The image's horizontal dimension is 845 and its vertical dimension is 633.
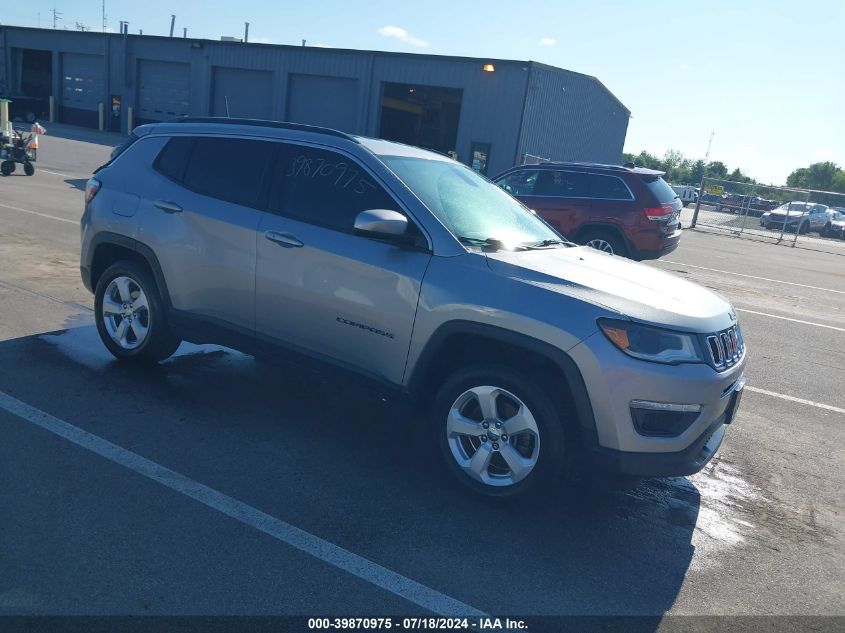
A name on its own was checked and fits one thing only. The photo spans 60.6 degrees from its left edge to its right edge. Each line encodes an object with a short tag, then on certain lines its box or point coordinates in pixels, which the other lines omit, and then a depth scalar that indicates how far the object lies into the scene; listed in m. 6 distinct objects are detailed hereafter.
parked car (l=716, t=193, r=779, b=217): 28.42
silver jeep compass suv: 3.60
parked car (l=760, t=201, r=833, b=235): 33.53
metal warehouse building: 27.86
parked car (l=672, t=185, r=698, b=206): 47.26
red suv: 11.66
